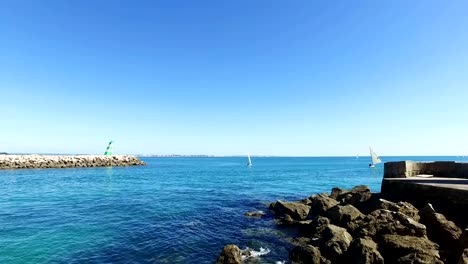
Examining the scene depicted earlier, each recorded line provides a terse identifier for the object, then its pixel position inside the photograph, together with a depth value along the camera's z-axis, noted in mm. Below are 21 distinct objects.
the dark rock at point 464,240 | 10388
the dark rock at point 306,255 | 12430
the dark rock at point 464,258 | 8338
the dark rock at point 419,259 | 9766
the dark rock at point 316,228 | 16438
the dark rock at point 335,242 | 12352
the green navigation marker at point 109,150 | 107506
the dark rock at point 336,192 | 26847
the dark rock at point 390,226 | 12188
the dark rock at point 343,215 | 16291
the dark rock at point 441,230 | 12133
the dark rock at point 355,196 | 21219
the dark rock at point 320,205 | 21328
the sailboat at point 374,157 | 78375
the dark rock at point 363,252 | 10750
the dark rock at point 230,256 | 12820
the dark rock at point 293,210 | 21250
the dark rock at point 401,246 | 10891
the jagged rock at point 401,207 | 14263
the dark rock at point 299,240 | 15801
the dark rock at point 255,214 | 22969
